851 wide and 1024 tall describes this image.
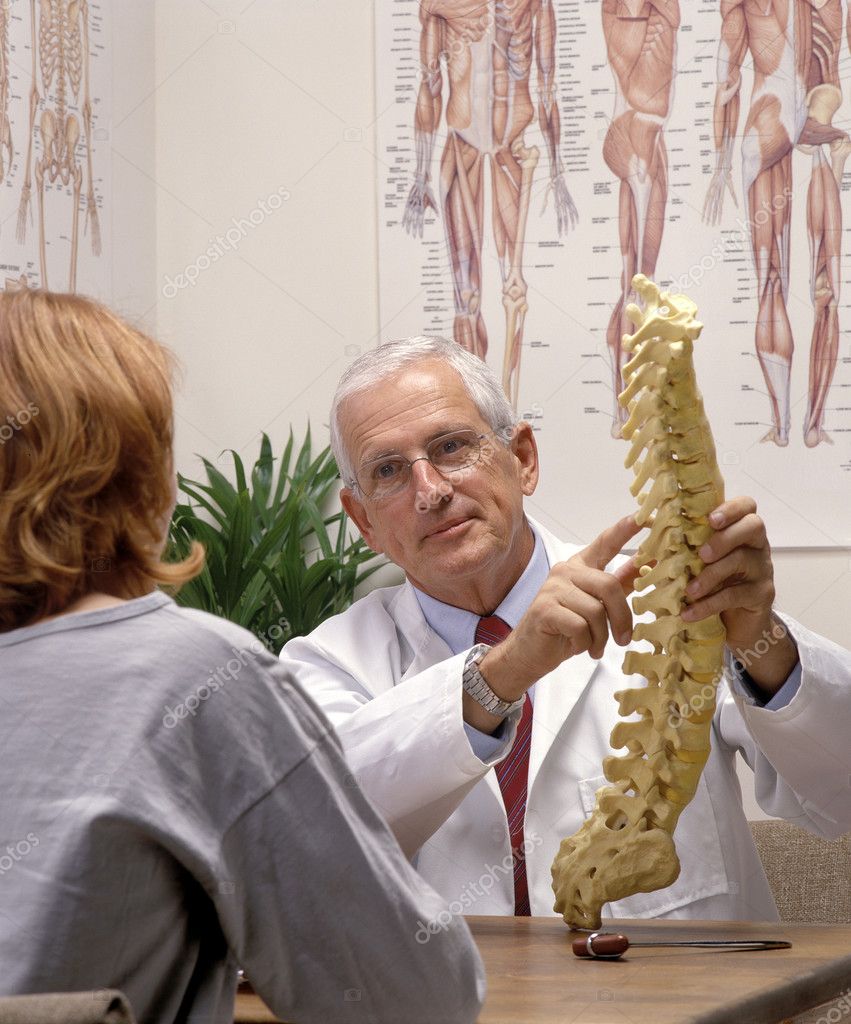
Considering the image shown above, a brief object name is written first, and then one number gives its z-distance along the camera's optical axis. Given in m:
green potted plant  3.24
